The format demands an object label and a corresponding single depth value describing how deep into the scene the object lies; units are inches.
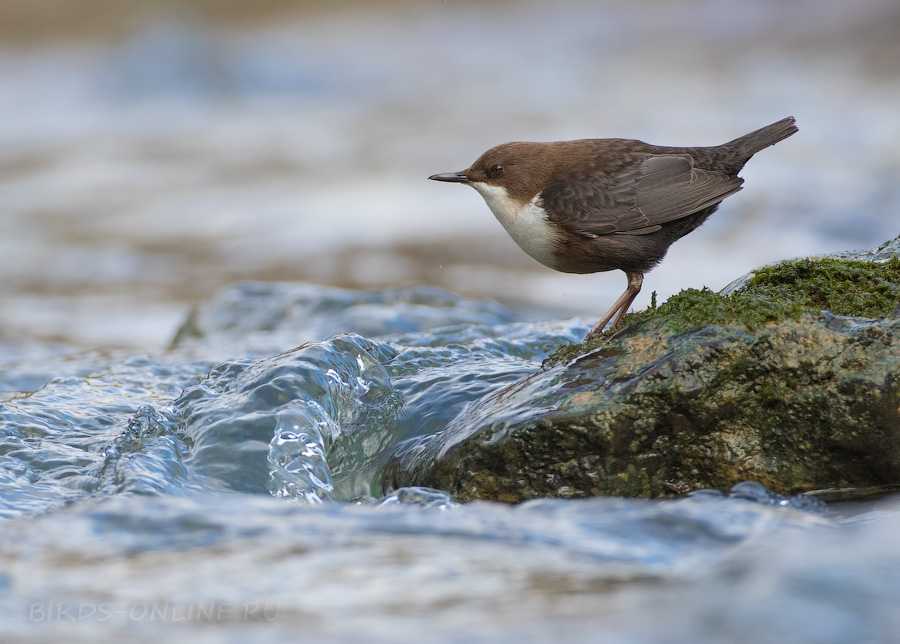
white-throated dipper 367.2
